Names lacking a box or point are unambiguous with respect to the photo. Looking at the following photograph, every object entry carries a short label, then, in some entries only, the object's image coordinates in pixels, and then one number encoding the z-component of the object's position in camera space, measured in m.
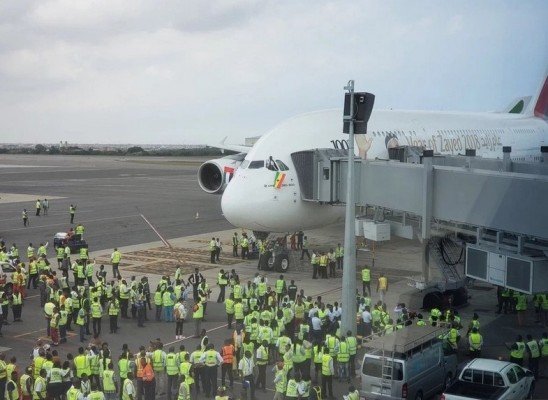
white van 15.44
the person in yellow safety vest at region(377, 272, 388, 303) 26.25
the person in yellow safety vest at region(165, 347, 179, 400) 16.62
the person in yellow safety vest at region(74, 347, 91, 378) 16.59
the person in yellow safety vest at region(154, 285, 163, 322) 23.67
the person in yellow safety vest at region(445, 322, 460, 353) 18.64
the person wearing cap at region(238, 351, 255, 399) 16.34
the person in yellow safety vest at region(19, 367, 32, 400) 15.52
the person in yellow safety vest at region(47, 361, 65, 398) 15.88
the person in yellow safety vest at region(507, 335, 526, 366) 17.77
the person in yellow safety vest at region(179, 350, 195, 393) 15.75
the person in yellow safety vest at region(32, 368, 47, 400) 15.20
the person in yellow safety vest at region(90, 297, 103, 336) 21.88
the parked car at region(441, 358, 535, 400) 15.01
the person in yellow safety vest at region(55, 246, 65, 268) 31.42
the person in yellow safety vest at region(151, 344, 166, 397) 16.84
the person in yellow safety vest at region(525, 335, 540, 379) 17.70
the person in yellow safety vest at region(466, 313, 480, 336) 19.22
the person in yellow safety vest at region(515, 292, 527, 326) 22.53
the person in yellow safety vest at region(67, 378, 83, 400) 14.23
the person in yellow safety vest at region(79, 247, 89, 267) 31.22
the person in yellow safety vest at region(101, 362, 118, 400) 15.91
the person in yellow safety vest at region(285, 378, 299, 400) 14.81
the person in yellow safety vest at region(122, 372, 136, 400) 14.67
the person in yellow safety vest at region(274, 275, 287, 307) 25.00
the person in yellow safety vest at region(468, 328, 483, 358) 18.94
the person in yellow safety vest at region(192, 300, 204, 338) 21.75
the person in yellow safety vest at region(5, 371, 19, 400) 15.20
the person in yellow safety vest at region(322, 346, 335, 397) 16.45
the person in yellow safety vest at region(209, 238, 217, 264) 33.47
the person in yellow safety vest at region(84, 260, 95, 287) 27.83
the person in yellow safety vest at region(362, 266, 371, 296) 26.92
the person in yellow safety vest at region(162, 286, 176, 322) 23.55
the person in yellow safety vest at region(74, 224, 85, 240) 37.75
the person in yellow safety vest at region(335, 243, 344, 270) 31.96
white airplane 28.33
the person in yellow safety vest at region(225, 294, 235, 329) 22.45
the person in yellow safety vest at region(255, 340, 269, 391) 17.17
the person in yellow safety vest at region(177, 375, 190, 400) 15.11
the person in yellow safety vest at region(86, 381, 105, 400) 14.02
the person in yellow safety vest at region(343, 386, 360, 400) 13.70
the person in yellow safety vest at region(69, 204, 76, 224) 47.59
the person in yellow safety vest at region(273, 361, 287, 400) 15.29
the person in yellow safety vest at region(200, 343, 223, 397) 16.77
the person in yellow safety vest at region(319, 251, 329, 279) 30.08
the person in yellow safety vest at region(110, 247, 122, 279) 30.46
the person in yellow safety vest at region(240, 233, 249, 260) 34.31
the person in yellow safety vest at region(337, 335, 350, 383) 17.38
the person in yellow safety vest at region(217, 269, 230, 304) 25.97
